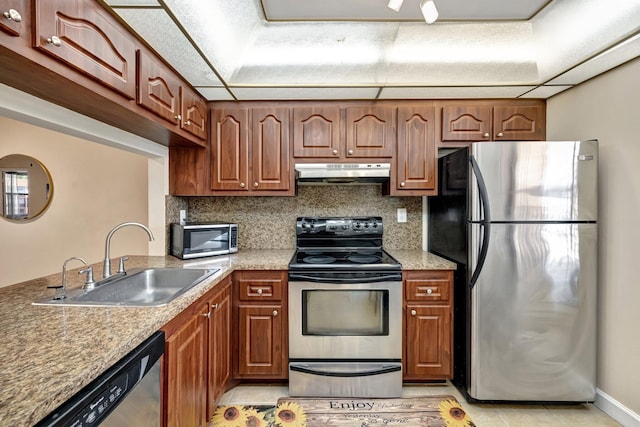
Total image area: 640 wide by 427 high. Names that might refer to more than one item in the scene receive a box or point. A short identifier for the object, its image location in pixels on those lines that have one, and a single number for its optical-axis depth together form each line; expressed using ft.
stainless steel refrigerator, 6.24
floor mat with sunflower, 6.13
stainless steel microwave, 7.41
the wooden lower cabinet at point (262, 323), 7.04
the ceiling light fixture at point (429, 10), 4.65
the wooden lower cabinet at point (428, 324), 7.05
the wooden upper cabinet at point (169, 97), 5.14
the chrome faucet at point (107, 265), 5.45
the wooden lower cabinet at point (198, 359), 4.22
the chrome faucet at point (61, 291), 4.44
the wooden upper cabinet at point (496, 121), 7.97
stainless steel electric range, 6.84
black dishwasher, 2.45
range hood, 7.82
